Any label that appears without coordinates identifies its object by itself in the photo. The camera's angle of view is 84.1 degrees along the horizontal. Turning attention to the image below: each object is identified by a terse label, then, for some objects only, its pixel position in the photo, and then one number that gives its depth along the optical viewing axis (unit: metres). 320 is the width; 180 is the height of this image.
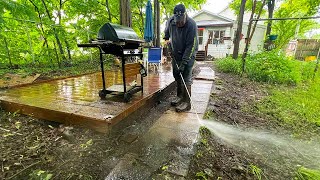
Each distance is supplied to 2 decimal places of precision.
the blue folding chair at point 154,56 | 6.56
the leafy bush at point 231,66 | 7.84
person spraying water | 3.00
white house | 17.67
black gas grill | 2.51
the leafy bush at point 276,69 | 6.10
